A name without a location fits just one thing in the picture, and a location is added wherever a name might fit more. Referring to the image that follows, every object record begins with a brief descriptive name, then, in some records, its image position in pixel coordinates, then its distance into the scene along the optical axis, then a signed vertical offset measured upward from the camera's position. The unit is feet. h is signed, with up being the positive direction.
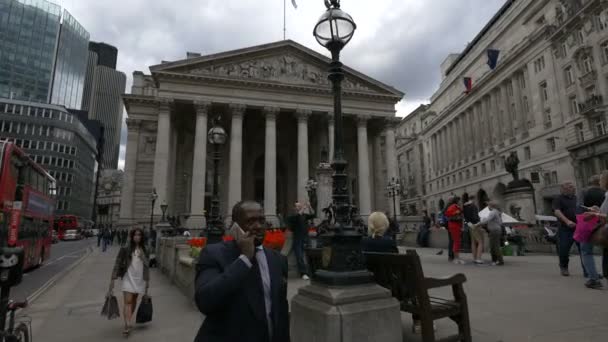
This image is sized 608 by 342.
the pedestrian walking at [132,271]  19.18 -2.39
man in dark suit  6.72 -1.22
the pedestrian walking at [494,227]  32.89 +0.08
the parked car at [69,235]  166.76 -2.33
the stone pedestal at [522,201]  65.36 +5.14
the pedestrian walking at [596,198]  22.07 +1.95
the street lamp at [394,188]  100.01 +11.99
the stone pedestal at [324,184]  74.13 +9.84
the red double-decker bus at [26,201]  36.91 +3.77
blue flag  143.84 +72.64
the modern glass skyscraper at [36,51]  296.30 +168.71
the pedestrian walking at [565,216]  25.14 +0.84
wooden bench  12.18 -2.54
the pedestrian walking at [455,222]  35.40 +0.63
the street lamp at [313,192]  73.79 +8.49
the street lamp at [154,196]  89.14 +8.81
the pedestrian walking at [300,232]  31.12 -0.30
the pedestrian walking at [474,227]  33.76 +0.09
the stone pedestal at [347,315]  10.75 -2.89
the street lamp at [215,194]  27.99 +3.19
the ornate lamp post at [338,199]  12.42 +1.21
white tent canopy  48.84 +1.12
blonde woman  16.80 -0.53
